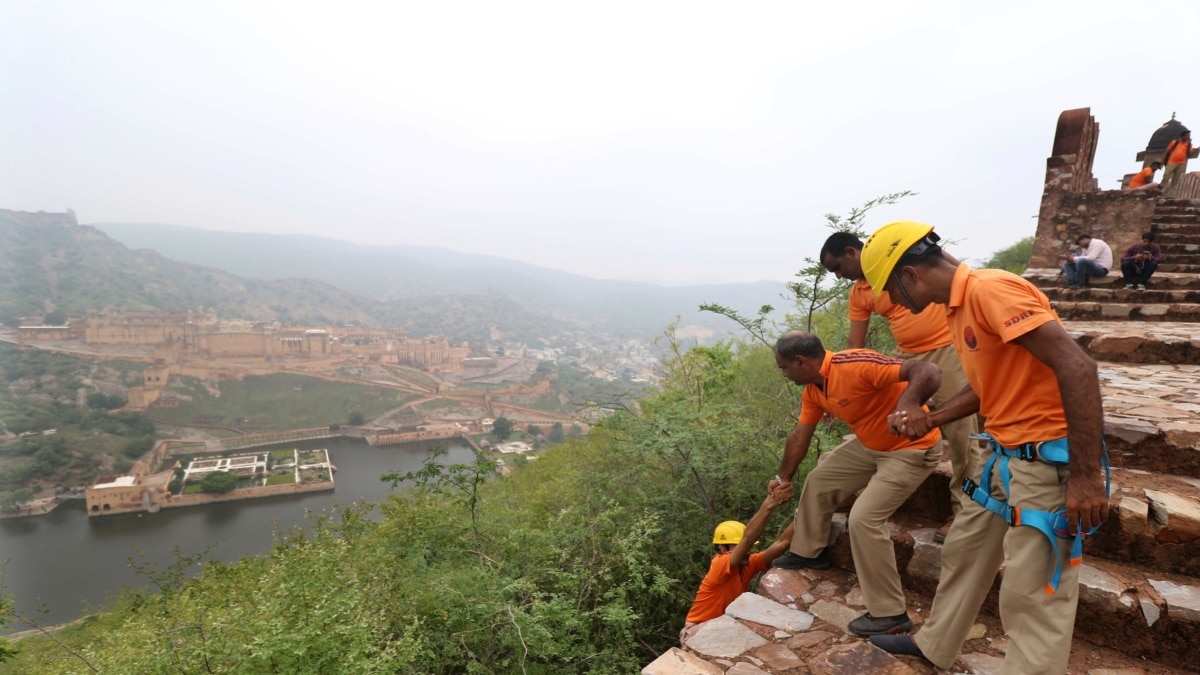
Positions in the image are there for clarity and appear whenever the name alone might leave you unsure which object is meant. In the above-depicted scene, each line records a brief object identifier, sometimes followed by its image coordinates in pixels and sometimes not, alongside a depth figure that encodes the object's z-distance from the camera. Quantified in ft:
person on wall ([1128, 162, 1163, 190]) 35.46
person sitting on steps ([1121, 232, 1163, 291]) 23.32
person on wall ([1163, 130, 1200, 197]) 37.60
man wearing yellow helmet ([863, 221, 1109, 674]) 5.29
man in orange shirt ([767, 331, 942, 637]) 8.27
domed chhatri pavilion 42.03
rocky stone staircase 7.22
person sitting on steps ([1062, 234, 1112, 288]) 25.40
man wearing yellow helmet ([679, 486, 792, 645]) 10.36
